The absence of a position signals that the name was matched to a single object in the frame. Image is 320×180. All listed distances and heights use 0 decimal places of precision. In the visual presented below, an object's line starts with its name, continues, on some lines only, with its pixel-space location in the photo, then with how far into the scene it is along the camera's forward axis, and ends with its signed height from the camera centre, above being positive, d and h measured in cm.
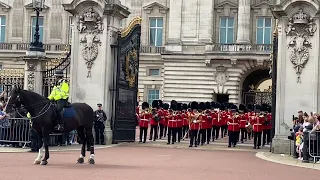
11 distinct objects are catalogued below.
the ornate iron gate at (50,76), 2043 +83
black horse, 1320 -28
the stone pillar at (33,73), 2034 +91
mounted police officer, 1355 +7
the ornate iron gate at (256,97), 3985 +50
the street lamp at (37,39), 2069 +210
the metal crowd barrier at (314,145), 1561 -99
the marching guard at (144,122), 2220 -69
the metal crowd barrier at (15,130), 1799 -85
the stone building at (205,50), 4334 +374
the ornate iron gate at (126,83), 1995 +65
